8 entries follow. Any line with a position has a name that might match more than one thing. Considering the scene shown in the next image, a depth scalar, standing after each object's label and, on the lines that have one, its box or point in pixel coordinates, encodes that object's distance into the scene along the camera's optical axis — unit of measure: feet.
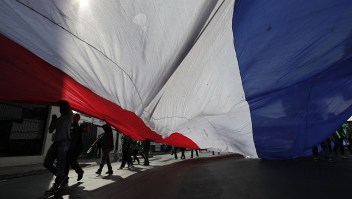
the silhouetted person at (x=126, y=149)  32.37
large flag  9.14
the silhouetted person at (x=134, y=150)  42.25
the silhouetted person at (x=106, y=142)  24.45
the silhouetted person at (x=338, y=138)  33.43
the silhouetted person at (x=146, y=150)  37.63
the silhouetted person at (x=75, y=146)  19.74
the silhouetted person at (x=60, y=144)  15.31
